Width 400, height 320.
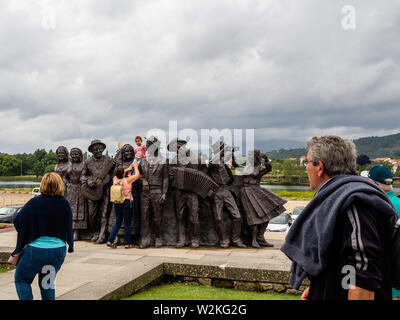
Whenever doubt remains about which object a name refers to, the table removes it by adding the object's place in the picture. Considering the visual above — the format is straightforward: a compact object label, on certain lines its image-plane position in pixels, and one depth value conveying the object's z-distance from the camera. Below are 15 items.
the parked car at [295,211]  15.17
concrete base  4.97
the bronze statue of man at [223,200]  8.86
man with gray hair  1.96
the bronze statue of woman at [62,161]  10.06
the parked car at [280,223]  14.01
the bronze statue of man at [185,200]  8.83
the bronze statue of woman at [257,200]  8.95
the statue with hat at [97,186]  9.51
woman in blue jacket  3.67
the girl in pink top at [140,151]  9.77
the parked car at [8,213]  17.66
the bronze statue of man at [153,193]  8.86
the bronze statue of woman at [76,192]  9.76
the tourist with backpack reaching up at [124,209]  8.51
